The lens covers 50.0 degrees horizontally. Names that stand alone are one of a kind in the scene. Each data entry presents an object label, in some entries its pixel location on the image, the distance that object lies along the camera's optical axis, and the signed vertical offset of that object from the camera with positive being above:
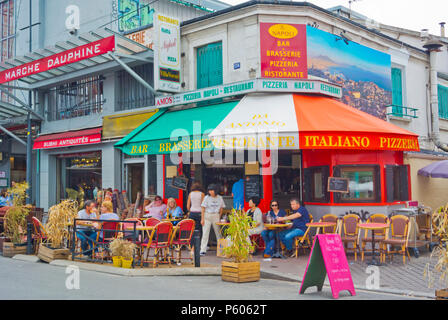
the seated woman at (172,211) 12.36 -0.70
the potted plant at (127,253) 9.17 -1.32
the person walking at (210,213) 11.61 -0.72
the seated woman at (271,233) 10.87 -1.14
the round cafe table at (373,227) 9.91 -0.95
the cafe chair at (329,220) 10.95 -0.92
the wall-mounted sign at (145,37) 15.32 +4.77
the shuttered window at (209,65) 13.74 +3.43
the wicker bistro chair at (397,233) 10.30 -1.16
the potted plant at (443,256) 5.74 -0.92
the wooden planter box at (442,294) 5.93 -1.41
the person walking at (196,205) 12.20 -0.55
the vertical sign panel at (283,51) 12.57 +3.46
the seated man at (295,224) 10.83 -0.95
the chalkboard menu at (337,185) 11.84 -0.08
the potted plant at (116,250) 9.23 -1.26
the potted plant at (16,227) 11.43 -0.99
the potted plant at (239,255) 8.23 -1.24
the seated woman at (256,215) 11.01 -0.74
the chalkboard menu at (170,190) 14.48 -0.18
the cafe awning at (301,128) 10.83 +1.26
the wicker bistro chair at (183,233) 9.89 -1.03
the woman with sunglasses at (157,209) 12.67 -0.66
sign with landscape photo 13.13 +3.32
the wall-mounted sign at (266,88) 12.31 +2.48
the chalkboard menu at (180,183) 13.84 +0.03
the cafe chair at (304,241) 10.85 -1.40
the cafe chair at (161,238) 9.35 -1.06
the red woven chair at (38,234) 10.77 -1.09
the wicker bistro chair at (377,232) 10.64 -1.17
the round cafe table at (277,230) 10.68 -1.08
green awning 12.00 +1.41
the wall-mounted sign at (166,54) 13.62 +3.77
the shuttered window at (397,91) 16.14 +3.07
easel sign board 7.10 -1.27
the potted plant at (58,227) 10.42 -0.90
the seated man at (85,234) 10.12 -1.04
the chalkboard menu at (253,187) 12.23 -0.11
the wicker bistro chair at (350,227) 10.93 -1.05
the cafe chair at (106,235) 9.73 -1.03
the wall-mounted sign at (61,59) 14.44 +4.20
